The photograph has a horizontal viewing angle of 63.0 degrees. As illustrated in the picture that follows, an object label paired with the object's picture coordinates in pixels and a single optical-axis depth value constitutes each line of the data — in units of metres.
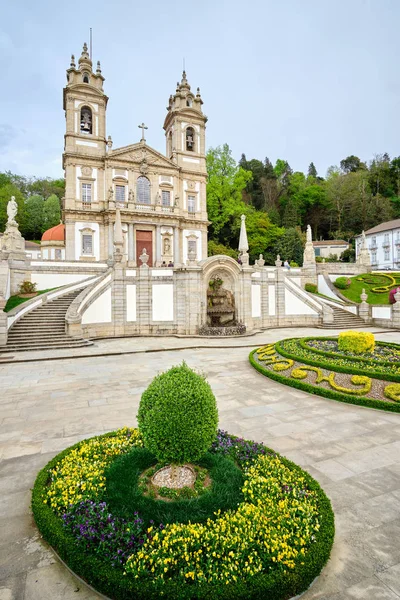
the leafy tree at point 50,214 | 64.56
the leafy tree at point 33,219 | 64.25
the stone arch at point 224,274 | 22.64
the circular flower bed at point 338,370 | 8.99
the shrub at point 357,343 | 12.45
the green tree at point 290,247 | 49.62
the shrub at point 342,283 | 33.16
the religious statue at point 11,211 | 25.06
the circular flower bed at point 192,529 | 3.11
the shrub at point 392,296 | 28.40
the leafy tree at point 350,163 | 90.50
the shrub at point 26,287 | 23.50
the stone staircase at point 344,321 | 25.86
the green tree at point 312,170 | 95.66
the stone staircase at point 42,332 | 17.48
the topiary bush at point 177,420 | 4.21
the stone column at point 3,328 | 16.94
